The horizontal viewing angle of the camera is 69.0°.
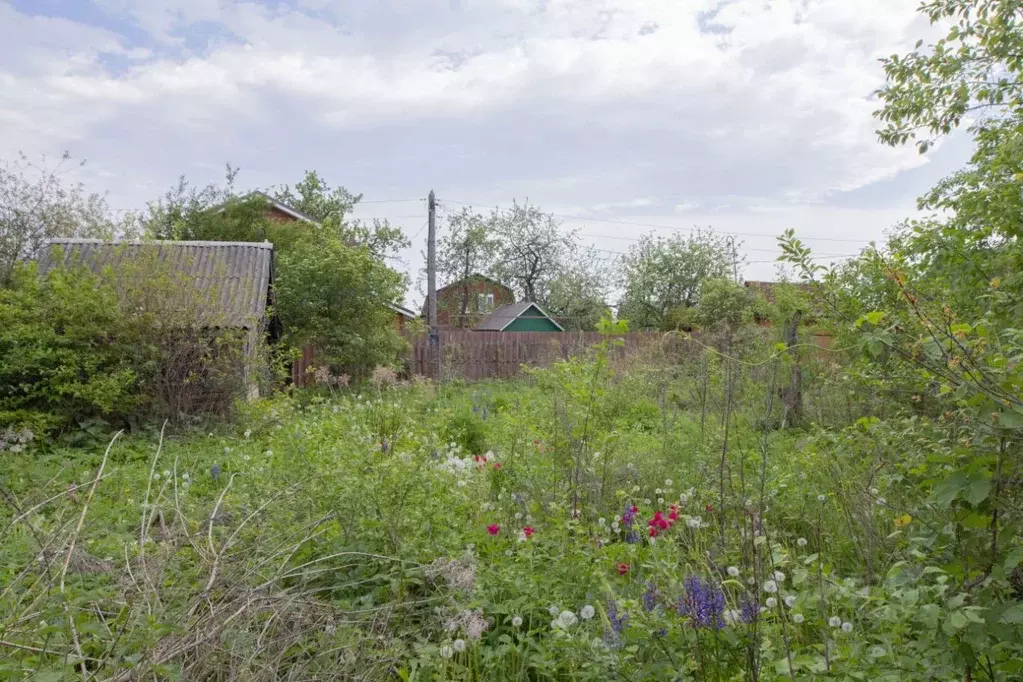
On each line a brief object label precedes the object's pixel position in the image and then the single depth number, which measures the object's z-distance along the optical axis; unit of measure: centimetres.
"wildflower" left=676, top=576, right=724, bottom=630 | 227
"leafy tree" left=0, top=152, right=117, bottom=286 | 1877
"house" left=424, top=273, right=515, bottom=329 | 3975
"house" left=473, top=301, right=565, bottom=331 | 3591
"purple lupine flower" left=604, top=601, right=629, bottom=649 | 233
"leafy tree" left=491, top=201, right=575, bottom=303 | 4066
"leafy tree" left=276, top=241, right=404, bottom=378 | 1658
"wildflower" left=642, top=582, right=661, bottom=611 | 265
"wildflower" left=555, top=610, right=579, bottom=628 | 237
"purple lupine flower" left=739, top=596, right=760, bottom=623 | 201
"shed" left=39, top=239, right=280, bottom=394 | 1035
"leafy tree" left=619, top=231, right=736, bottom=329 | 3462
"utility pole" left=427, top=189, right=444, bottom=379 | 2358
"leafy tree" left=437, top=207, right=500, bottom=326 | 3938
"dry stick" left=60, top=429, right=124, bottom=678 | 217
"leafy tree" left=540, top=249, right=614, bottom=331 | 3931
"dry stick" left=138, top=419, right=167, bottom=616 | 228
